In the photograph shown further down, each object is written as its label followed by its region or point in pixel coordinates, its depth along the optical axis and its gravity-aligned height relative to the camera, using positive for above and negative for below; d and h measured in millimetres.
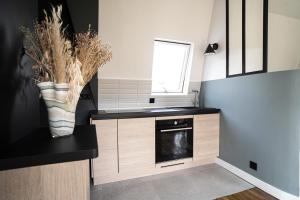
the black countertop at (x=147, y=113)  2268 -180
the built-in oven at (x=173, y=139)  2604 -588
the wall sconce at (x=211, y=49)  2879 +848
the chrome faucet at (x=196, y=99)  3441 +23
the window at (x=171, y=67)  3236 +624
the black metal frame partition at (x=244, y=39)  2174 +819
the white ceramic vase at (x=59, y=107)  989 -45
